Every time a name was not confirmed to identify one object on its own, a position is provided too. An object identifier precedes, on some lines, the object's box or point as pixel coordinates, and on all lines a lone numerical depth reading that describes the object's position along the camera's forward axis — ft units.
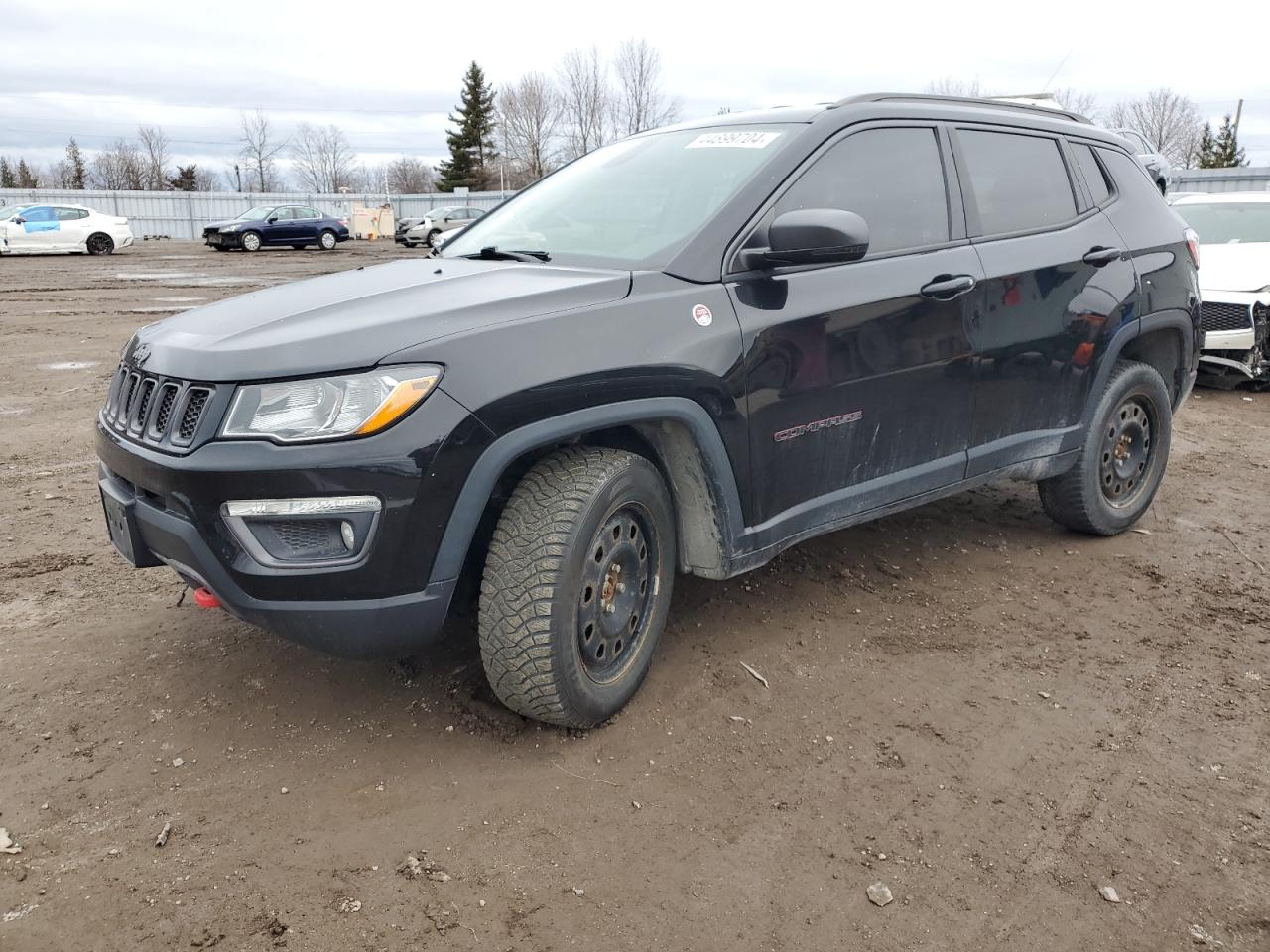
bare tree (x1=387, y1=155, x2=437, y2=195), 262.34
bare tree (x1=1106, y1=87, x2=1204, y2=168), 202.66
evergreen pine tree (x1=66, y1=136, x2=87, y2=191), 218.18
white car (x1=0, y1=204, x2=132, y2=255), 84.74
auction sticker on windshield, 11.42
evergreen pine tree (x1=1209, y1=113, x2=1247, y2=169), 181.50
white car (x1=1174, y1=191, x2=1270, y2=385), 28.27
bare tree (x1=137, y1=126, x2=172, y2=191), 239.30
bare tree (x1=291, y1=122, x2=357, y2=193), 276.21
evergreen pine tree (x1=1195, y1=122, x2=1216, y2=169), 177.06
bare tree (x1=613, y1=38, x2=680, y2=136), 191.01
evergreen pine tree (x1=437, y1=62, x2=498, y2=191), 211.41
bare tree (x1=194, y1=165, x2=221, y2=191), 227.75
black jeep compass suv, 8.36
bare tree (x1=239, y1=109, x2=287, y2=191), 257.14
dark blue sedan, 93.61
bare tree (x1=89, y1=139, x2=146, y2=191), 232.32
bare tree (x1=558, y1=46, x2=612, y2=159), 197.06
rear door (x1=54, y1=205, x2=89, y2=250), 85.76
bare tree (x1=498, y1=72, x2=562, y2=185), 206.49
